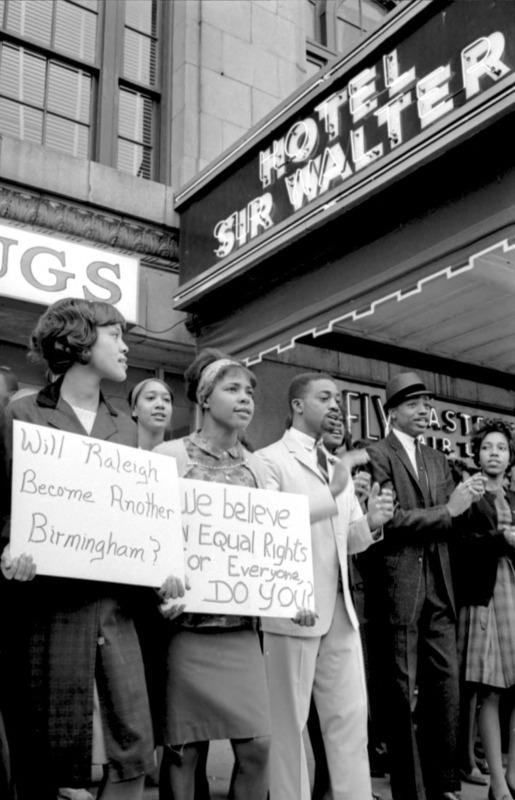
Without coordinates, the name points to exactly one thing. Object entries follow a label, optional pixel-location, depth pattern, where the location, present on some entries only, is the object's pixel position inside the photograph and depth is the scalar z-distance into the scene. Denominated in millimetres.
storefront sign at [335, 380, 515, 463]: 8320
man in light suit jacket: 3857
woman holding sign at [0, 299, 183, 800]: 2658
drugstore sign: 6699
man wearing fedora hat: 4254
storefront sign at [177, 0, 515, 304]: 4980
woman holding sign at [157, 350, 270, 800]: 3016
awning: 6549
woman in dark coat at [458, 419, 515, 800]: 4695
